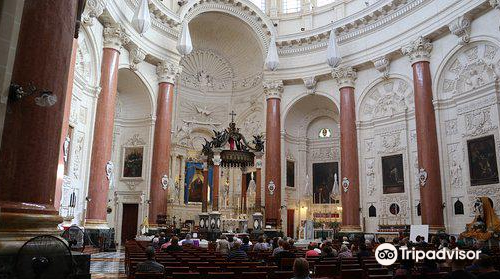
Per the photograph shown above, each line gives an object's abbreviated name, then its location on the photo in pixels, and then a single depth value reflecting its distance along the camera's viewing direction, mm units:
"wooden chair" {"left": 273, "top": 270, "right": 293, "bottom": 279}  5676
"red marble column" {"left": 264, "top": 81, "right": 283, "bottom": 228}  23516
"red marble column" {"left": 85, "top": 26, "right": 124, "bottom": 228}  16641
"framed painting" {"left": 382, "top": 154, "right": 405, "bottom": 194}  20562
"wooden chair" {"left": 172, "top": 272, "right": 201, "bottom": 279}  5105
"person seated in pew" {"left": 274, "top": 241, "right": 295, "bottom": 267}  8136
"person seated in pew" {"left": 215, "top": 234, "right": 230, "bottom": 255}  10430
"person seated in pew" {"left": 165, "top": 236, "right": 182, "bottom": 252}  10016
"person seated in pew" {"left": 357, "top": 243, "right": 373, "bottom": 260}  8536
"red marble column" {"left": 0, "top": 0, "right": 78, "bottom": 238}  4004
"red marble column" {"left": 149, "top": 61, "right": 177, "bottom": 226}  20984
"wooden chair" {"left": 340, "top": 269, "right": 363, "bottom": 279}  5961
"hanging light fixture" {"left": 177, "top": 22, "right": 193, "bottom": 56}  20719
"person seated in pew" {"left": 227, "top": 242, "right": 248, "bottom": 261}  8506
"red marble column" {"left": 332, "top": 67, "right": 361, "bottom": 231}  21734
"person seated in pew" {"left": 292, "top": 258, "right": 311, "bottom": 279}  3998
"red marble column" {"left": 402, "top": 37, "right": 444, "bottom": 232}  17891
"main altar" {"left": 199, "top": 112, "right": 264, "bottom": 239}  19609
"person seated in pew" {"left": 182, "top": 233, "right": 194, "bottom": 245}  13272
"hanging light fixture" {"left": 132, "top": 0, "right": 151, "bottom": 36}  18078
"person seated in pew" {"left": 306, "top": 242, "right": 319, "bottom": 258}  9133
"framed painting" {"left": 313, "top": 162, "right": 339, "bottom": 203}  25509
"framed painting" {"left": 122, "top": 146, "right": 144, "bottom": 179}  22406
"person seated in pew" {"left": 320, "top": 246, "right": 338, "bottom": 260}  8753
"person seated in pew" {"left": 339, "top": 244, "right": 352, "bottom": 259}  8438
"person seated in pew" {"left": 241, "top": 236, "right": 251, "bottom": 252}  10695
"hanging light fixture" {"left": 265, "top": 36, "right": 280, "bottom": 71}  22875
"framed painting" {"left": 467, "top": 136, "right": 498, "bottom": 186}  16109
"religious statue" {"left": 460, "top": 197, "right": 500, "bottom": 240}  14094
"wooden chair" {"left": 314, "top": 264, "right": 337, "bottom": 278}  6961
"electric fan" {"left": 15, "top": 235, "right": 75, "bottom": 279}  3533
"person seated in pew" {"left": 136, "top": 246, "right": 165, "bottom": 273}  5652
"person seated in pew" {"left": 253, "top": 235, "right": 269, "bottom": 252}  11119
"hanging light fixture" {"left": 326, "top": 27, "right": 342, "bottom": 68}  21344
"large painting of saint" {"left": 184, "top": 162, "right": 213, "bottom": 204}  25109
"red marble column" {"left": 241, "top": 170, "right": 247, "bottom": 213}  22109
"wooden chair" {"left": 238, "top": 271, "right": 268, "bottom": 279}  5426
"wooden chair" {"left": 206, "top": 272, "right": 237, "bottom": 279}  5250
